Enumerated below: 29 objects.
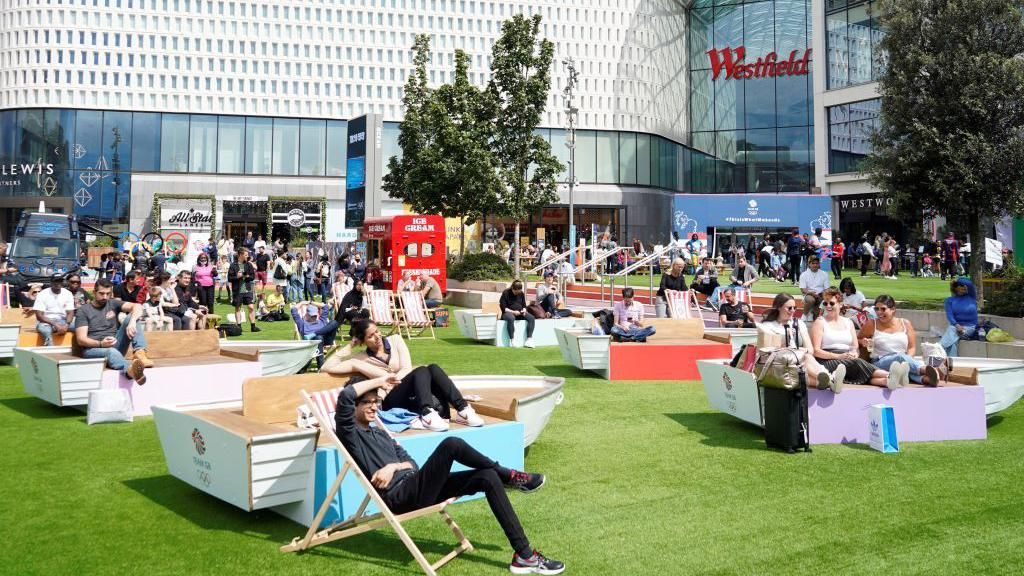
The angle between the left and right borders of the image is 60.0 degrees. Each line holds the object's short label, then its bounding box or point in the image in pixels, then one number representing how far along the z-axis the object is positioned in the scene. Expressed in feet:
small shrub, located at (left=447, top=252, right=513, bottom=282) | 88.22
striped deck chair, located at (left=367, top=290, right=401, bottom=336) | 58.59
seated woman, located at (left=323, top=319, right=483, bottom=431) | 20.98
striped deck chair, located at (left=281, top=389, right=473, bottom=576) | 15.15
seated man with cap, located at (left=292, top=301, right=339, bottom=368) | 43.21
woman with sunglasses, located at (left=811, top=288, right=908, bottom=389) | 26.43
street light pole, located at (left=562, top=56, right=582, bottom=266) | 108.74
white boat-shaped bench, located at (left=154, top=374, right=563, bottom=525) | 17.39
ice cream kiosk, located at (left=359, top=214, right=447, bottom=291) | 84.74
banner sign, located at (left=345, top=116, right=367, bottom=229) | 105.50
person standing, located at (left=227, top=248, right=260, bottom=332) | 61.98
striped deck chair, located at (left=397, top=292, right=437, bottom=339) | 58.13
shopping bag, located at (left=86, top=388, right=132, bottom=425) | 28.30
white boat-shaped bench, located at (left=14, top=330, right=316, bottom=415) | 29.55
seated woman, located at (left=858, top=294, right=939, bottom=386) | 28.12
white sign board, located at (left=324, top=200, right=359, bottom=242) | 165.78
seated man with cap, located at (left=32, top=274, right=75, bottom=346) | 40.98
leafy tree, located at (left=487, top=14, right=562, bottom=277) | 96.63
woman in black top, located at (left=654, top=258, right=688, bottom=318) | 53.78
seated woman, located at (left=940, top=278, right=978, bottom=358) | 39.09
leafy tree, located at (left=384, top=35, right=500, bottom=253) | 94.43
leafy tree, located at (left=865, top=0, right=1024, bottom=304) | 54.75
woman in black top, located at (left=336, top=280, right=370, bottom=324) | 49.25
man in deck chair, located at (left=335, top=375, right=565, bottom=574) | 15.34
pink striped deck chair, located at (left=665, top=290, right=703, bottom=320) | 53.26
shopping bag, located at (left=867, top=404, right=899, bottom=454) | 24.38
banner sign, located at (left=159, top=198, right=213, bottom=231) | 161.79
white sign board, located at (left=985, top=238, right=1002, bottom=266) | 52.08
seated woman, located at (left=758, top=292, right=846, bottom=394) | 25.53
